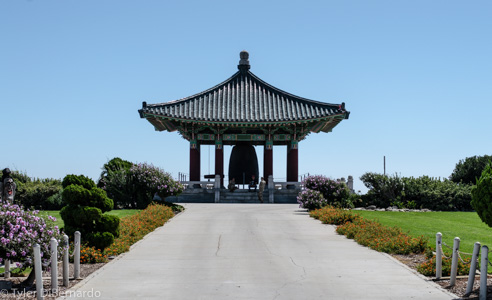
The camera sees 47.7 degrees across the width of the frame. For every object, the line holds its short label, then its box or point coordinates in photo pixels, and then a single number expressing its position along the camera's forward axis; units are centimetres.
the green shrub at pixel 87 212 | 1535
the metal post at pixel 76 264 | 1261
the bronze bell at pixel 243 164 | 4434
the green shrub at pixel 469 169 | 4712
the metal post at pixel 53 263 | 1115
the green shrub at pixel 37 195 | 3302
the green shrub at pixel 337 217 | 2394
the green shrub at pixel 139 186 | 2992
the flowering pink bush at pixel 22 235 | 1152
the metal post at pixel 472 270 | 1082
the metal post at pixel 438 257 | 1255
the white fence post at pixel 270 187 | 3934
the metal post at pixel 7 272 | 1286
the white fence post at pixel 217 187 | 3881
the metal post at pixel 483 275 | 1038
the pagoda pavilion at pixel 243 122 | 4103
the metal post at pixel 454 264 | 1173
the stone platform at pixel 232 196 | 3945
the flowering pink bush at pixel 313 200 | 3008
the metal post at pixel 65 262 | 1186
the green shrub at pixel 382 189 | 3550
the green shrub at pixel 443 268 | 1288
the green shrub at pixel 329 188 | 3075
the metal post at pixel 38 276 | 1038
